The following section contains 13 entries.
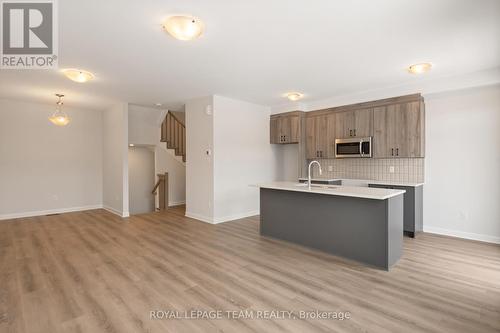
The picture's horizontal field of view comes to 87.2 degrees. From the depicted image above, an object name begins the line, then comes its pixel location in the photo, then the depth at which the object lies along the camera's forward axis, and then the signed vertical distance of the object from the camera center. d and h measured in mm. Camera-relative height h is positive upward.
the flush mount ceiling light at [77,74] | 3800 +1323
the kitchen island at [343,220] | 3162 -771
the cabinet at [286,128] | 6129 +878
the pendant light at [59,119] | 5297 +923
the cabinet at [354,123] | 5156 +832
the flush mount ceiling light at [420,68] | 3646 +1367
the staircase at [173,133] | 7715 +907
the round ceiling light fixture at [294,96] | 5242 +1396
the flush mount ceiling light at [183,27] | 2418 +1286
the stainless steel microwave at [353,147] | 5109 +336
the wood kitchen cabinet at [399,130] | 4594 +616
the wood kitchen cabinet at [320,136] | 5746 +625
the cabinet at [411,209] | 4398 -762
